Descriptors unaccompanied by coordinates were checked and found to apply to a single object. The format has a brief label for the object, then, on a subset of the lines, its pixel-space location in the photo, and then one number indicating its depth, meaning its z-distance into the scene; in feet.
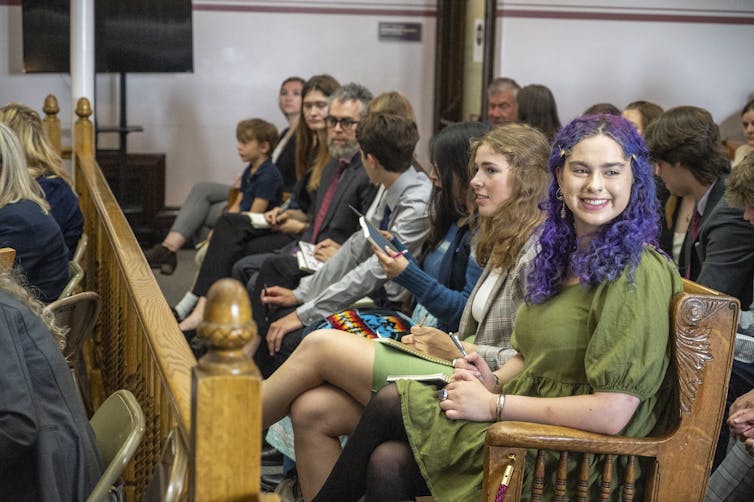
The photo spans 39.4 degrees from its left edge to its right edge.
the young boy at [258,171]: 17.89
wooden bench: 6.54
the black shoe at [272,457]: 11.69
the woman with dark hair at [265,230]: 15.87
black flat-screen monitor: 21.71
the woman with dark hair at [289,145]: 18.57
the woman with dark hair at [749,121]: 13.73
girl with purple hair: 6.60
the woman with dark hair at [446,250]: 9.96
